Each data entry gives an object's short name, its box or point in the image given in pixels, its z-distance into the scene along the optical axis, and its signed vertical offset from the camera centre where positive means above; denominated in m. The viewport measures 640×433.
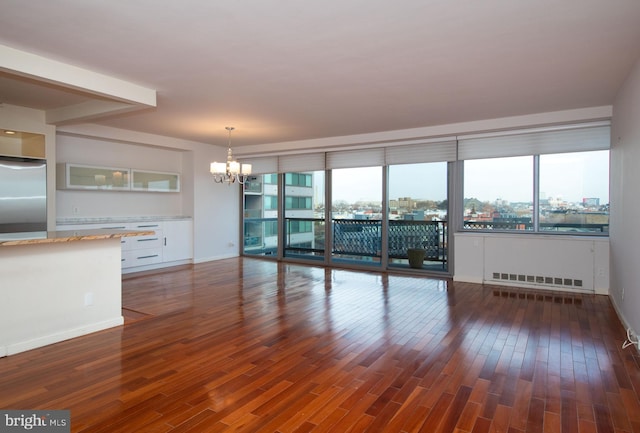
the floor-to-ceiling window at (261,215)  8.44 -0.02
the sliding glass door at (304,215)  7.81 -0.02
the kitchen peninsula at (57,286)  3.04 -0.64
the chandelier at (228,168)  5.65 +0.69
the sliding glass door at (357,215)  7.09 -0.02
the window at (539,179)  5.26 +0.52
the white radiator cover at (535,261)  5.10 -0.68
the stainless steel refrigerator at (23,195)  4.81 +0.26
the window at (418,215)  6.43 -0.02
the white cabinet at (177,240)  7.03 -0.50
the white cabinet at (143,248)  6.36 -0.59
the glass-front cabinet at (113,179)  5.89 +0.62
